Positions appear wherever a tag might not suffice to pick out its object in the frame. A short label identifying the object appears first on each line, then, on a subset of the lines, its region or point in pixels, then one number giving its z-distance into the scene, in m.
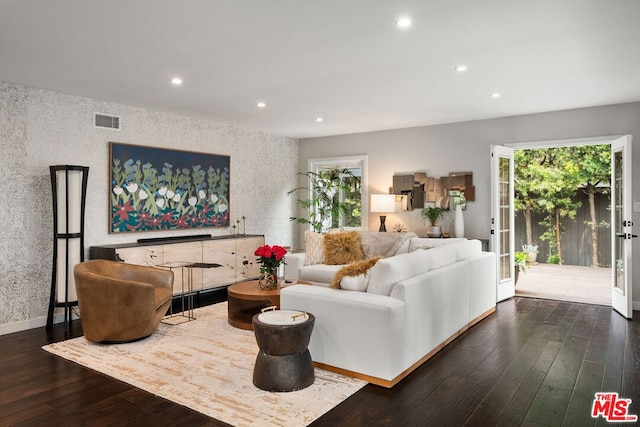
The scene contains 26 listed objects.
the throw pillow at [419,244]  5.35
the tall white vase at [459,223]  6.20
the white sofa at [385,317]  3.02
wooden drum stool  2.87
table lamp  6.77
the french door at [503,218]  5.73
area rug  2.64
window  7.46
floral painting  5.35
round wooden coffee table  4.29
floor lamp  4.45
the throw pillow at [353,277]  3.38
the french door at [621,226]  4.83
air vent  5.12
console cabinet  4.97
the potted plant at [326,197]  7.69
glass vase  4.54
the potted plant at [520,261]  6.90
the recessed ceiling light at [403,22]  2.86
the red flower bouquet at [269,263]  4.48
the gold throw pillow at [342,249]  5.61
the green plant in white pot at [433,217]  6.24
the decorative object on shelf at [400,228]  6.95
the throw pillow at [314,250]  5.77
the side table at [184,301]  4.74
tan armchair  3.77
